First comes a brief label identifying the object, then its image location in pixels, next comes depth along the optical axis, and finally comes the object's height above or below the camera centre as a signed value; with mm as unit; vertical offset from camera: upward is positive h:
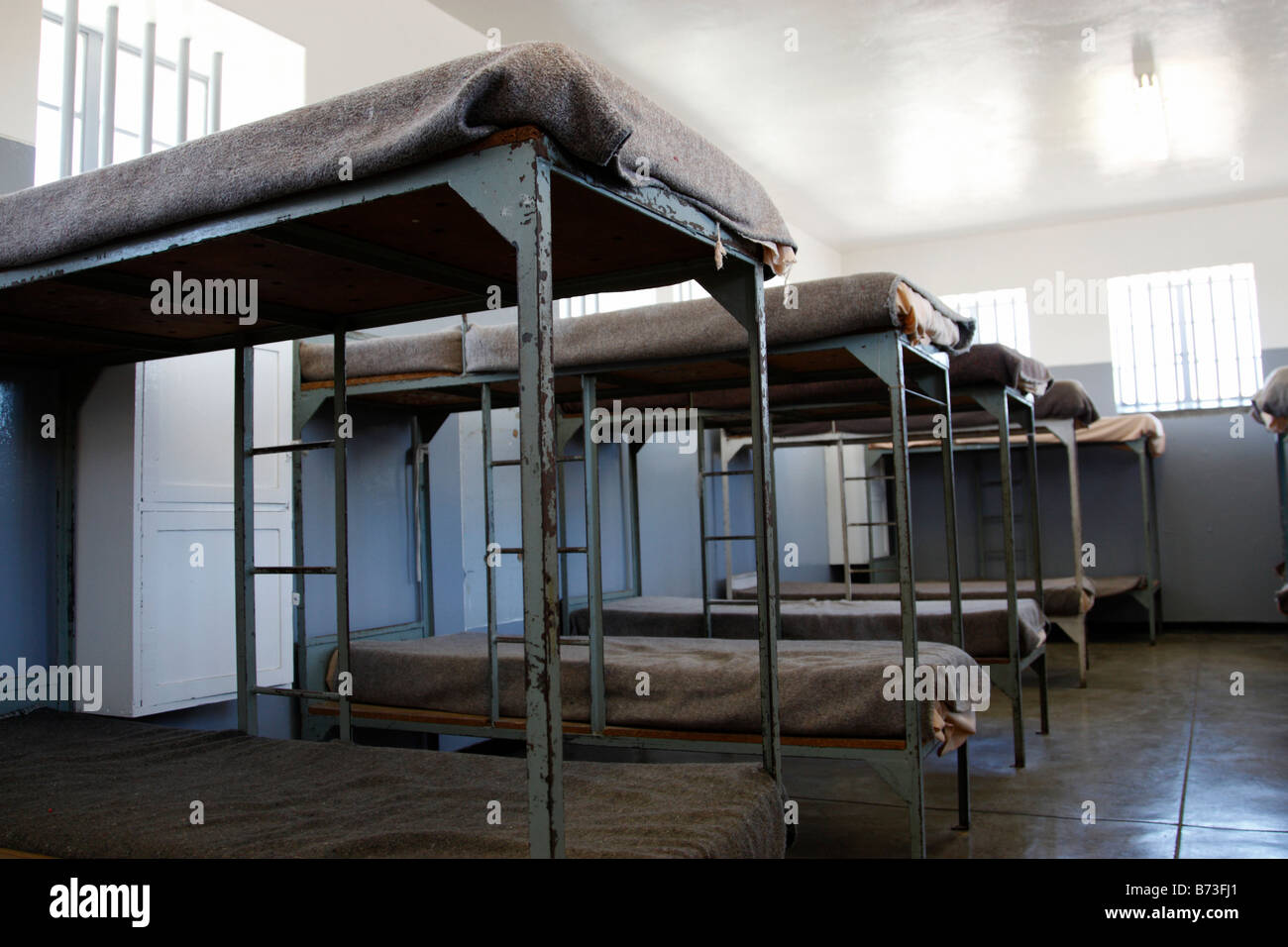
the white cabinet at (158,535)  4012 +94
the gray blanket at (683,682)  3879 -607
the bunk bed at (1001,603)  5430 -474
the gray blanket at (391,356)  4656 +939
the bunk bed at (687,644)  3836 -469
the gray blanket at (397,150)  1912 +877
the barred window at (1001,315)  11625 +2537
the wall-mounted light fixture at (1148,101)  7277 +3335
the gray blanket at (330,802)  2365 -693
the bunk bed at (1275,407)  7141 +848
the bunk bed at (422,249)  1955 +790
